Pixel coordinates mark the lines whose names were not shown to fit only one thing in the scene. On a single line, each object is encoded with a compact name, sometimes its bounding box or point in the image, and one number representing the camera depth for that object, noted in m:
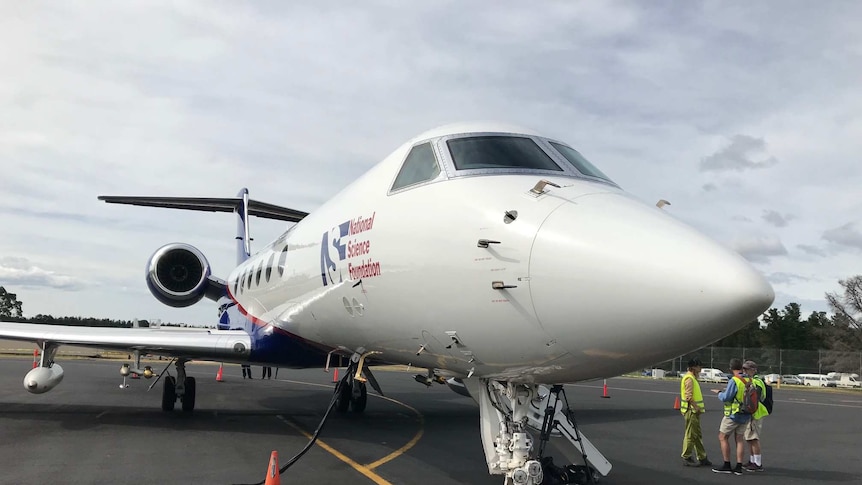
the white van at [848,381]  48.80
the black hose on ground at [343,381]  8.06
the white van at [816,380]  47.53
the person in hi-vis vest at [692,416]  9.90
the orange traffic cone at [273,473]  6.63
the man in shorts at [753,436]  9.66
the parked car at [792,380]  48.38
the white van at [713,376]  43.96
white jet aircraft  4.02
